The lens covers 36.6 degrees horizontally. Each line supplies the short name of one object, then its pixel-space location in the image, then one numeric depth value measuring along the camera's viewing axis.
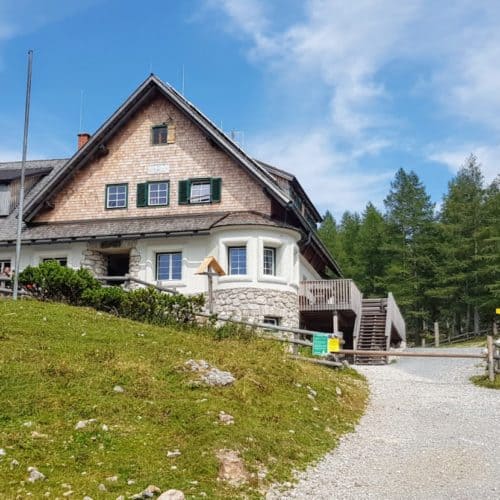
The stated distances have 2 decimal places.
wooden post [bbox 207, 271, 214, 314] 24.86
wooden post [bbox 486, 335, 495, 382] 21.11
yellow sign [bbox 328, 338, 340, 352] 21.18
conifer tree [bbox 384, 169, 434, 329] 54.53
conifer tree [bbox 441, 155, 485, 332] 52.12
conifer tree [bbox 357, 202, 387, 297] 59.58
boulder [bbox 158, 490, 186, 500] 9.48
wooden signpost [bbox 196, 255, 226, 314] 25.20
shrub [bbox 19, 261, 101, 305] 22.75
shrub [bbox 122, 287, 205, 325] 22.20
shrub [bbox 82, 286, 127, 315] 22.59
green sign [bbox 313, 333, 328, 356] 21.31
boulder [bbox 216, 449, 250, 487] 10.67
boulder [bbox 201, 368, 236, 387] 14.59
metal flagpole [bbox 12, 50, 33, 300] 24.16
